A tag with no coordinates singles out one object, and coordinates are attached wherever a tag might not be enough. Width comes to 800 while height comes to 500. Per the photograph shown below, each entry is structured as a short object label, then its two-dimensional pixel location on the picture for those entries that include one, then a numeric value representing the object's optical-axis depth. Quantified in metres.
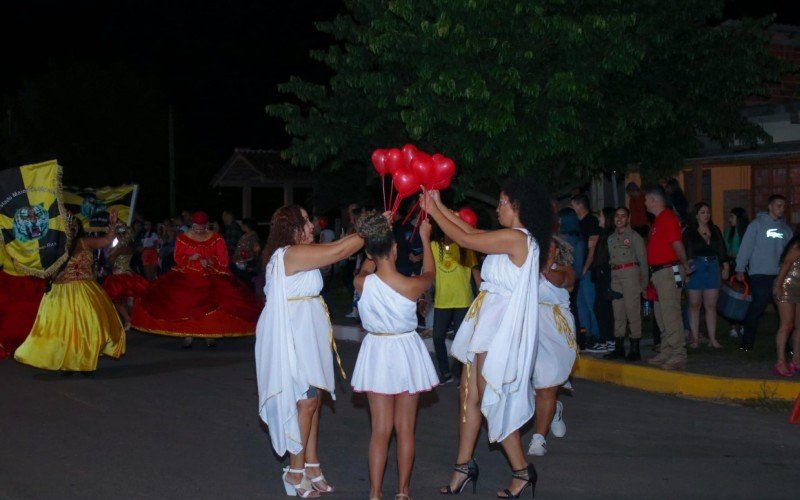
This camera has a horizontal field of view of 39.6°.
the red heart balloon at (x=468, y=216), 7.61
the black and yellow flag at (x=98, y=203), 19.77
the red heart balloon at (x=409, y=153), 6.82
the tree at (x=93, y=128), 53.56
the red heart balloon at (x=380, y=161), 7.02
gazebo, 36.47
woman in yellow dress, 12.09
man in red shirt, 11.71
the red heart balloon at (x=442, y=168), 6.75
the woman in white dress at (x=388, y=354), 6.59
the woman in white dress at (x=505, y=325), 6.80
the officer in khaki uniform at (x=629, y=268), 12.20
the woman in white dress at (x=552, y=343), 7.84
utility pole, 44.41
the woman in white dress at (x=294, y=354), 7.04
